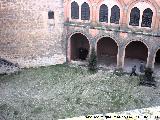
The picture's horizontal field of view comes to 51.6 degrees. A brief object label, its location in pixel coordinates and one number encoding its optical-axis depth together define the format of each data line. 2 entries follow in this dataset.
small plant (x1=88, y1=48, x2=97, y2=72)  14.90
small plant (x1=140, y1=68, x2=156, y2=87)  13.55
